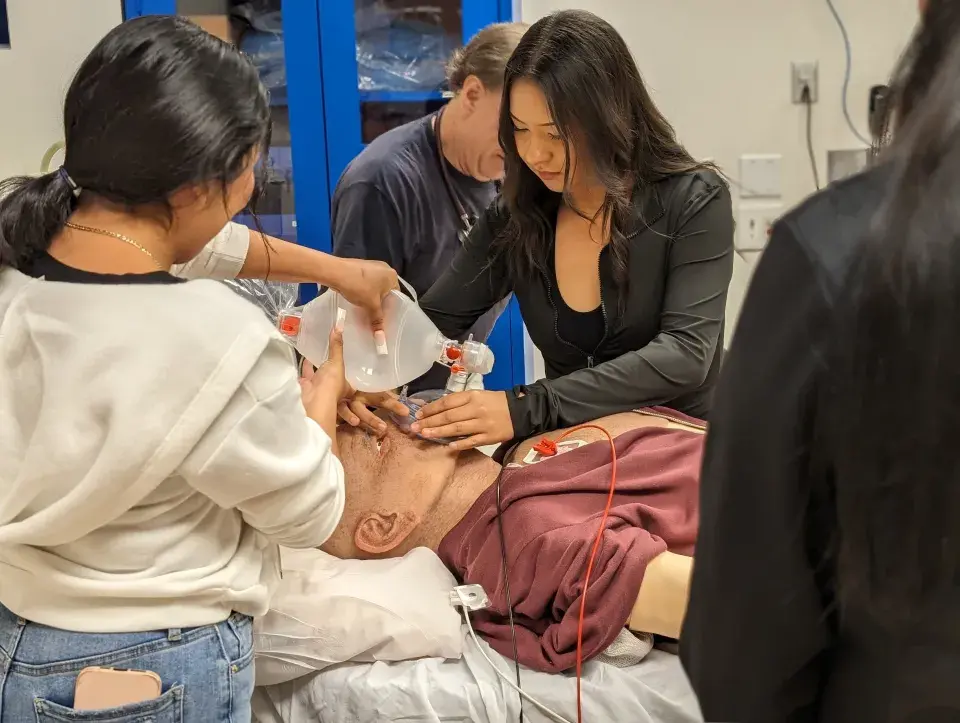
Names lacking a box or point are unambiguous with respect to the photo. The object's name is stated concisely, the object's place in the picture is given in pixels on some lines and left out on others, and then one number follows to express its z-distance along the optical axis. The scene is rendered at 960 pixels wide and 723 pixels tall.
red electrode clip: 1.34
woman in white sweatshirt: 0.81
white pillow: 1.12
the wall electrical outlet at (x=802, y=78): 2.46
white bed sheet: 1.07
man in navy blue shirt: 1.81
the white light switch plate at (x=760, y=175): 2.50
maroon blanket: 1.09
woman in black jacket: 1.36
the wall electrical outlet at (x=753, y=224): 2.54
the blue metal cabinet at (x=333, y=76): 2.23
